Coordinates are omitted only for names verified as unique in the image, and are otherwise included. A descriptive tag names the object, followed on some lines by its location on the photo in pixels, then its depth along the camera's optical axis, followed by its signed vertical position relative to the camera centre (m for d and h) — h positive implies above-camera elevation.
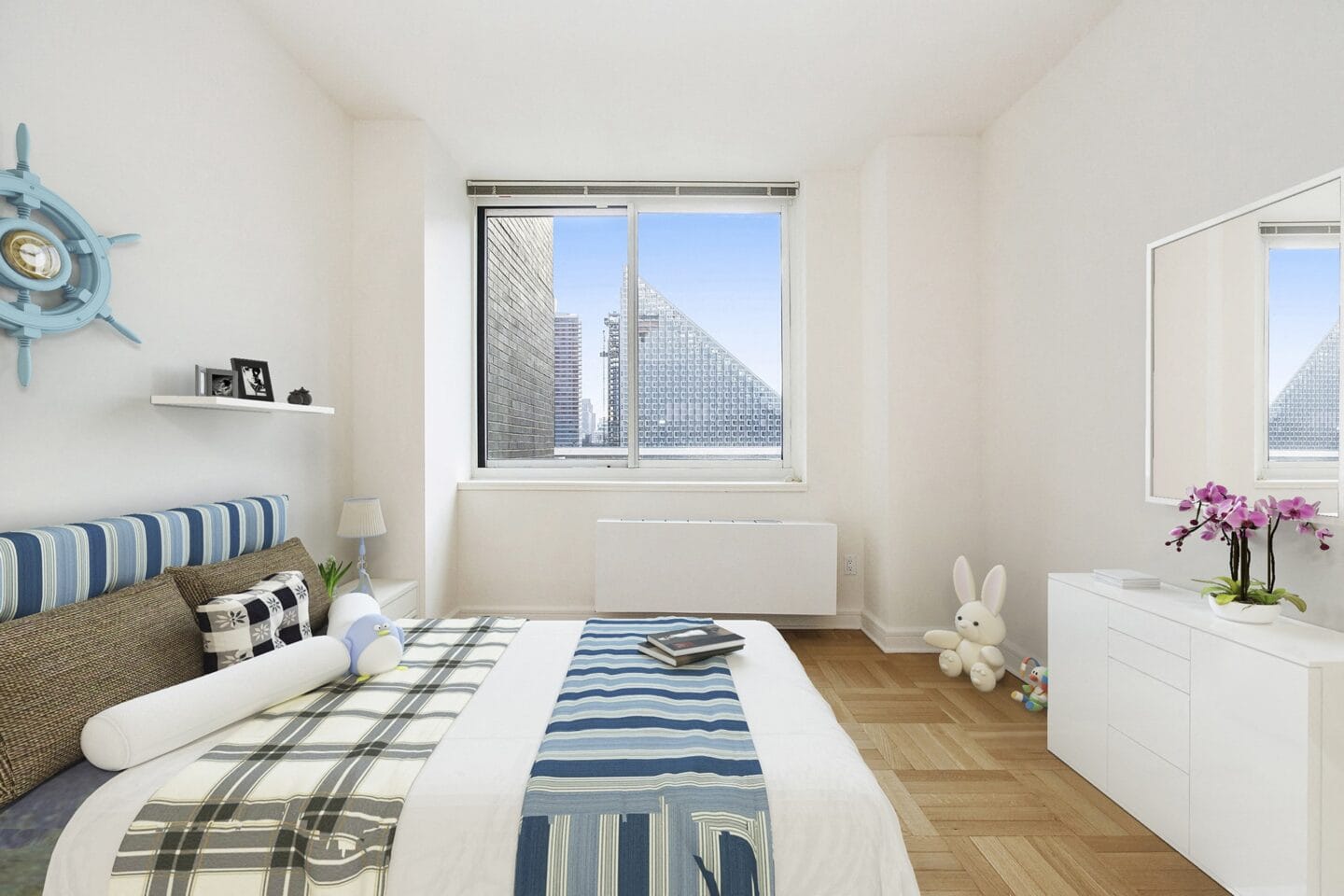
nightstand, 3.05 -0.75
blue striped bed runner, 1.16 -0.69
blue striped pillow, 1.52 -0.30
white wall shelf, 2.06 +0.14
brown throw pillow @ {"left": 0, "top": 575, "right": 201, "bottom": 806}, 1.29 -0.51
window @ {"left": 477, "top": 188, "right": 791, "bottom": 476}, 4.32 +0.68
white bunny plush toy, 3.00 -0.93
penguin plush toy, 1.79 -0.57
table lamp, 3.07 -0.37
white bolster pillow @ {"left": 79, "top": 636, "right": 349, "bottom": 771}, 1.31 -0.58
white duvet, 1.17 -0.71
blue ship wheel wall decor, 1.64 +0.49
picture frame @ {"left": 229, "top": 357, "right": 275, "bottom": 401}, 2.37 +0.24
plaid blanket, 1.17 -0.70
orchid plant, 1.74 -0.24
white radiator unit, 3.76 -0.73
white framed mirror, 1.74 +0.27
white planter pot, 1.74 -0.46
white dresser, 1.47 -0.78
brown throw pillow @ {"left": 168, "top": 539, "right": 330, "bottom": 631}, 1.91 -0.42
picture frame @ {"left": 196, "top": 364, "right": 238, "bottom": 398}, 2.21 +0.21
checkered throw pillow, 1.74 -0.50
